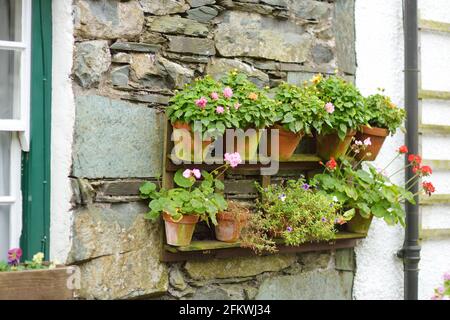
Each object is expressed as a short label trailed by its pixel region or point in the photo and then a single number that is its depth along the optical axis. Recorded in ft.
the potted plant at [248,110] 9.60
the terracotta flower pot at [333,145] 10.96
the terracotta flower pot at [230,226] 9.75
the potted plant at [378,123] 11.25
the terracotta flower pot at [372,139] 11.22
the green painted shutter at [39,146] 9.12
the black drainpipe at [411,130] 12.20
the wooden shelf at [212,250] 9.51
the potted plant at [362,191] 10.95
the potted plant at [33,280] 8.02
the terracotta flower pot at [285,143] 10.27
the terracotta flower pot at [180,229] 9.30
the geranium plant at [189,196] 9.24
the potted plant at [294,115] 10.13
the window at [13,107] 9.03
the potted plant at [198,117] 9.25
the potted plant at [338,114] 10.59
